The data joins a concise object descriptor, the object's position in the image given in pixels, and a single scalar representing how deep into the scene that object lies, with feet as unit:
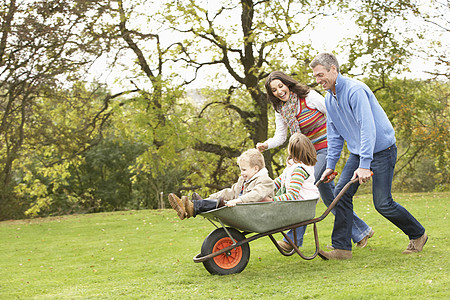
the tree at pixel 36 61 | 32.45
